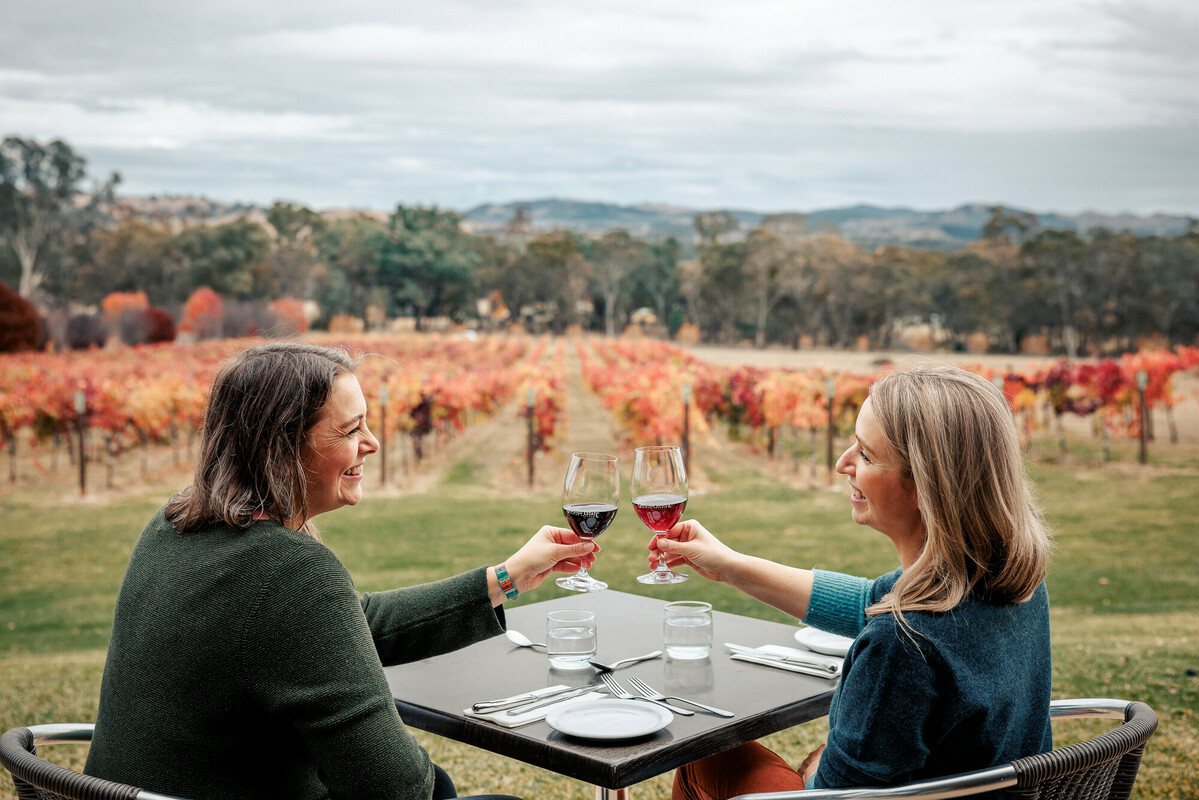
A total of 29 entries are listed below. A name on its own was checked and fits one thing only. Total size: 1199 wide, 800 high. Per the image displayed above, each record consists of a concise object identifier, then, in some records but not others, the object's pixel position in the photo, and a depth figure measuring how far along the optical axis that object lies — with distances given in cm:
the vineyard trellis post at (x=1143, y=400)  1098
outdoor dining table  146
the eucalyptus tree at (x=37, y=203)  3894
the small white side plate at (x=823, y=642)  196
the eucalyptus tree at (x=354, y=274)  3312
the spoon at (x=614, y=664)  183
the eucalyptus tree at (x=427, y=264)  3319
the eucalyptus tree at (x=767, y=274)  3734
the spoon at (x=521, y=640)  202
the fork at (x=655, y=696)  161
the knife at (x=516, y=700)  163
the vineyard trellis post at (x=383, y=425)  991
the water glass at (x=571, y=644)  185
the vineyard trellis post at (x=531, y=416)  970
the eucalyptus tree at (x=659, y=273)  3781
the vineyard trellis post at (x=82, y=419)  934
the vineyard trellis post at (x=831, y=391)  982
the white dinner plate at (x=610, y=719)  149
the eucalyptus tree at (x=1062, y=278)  3020
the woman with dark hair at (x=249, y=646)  125
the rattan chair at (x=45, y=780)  120
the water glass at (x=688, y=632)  186
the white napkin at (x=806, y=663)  183
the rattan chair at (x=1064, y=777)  123
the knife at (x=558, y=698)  162
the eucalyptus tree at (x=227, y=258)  3519
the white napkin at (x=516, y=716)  156
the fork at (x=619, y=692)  161
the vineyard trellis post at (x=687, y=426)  970
